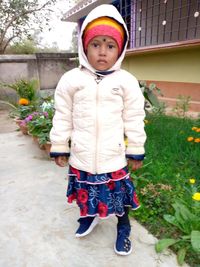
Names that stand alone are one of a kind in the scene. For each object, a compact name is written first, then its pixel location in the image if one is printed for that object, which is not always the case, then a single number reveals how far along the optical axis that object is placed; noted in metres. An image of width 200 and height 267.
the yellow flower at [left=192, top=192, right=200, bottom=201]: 1.53
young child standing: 1.31
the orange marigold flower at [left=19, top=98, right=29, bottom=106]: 3.98
